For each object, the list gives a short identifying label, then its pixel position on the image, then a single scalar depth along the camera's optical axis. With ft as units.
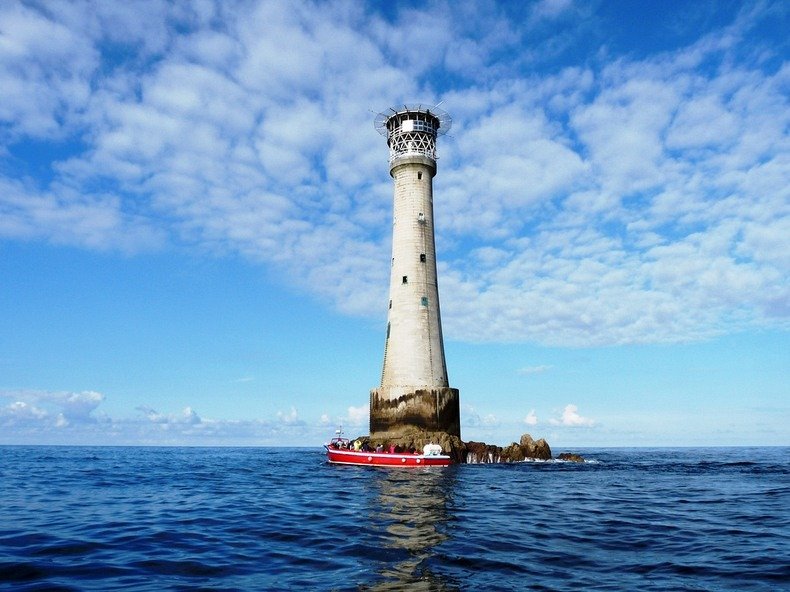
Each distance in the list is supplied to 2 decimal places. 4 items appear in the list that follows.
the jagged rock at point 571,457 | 192.44
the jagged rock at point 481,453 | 165.99
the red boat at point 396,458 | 138.31
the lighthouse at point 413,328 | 163.53
